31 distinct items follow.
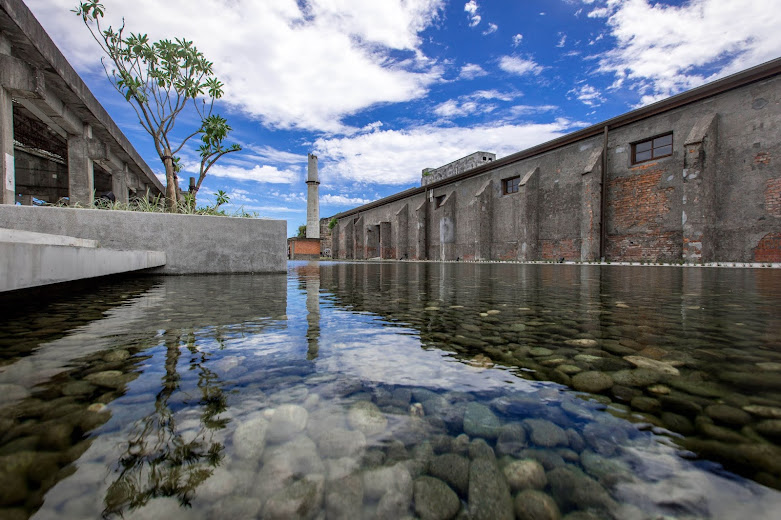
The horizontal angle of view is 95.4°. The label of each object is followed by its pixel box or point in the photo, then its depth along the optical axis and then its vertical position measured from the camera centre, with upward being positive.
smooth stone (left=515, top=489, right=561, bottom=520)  0.53 -0.38
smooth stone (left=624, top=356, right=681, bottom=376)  1.07 -0.35
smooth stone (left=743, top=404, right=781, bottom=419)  0.78 -0.35
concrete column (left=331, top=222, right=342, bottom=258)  42.83 +1.85
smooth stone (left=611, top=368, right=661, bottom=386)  1.00 -0.35
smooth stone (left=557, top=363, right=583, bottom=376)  1.09 -0.36
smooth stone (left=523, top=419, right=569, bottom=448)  0.70 -0.37
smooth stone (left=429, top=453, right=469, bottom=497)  0.59 -0.38
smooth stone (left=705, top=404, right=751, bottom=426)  0.76 -0.35
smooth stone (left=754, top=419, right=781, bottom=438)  0.70 -0.35
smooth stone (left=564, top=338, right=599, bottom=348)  1.41 -0.35
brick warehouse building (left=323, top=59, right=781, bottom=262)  11.00 +2.70
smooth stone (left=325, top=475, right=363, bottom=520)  0.53 -0.38
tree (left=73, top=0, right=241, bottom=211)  7.28 +3.91
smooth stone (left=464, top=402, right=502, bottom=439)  0.74 -0.37
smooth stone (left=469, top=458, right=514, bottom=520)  0.54 -0.38
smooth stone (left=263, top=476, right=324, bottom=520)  0.52 -0.38
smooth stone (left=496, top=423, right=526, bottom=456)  0.68 -0.37
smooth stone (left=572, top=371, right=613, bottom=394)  0.96 -0.36
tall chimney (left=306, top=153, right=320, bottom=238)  38.75 +6.20
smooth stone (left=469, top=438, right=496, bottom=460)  0.66 -0.37
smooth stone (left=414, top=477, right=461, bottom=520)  0.53 -0.38
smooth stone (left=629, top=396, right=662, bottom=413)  0.83 -0.36
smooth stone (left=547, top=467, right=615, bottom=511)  0.54 -0.37
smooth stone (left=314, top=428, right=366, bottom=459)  0.68 -0.37
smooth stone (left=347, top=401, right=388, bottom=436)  0.76 -0.37
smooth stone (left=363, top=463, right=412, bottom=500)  0.57 -0.38
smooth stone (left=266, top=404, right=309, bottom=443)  0.73 -0.36
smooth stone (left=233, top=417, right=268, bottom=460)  0.67 -0.37
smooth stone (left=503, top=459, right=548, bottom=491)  0.58 -0.38
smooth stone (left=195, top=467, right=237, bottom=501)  0.55 -0.37
